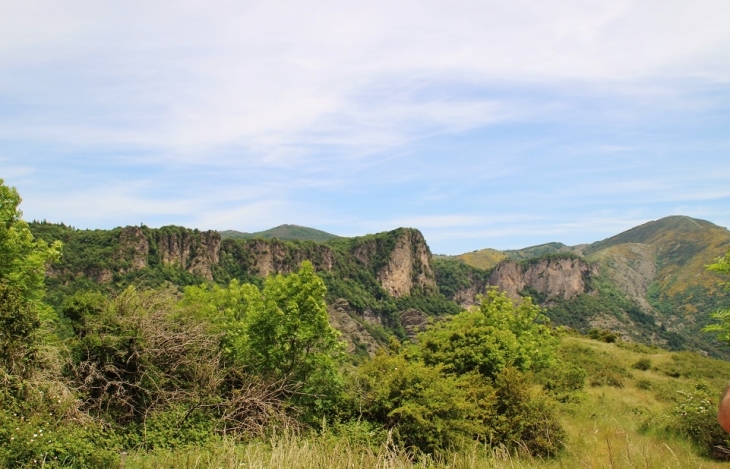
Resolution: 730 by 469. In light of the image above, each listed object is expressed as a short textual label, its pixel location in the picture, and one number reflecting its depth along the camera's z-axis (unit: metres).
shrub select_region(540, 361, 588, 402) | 21.85
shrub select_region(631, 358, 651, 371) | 37.11
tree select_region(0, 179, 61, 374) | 11.93
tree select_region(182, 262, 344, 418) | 17.38
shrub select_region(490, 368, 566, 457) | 14.68
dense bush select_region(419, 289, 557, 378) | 19.17
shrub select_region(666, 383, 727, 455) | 15.38
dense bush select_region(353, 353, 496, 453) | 14.45
